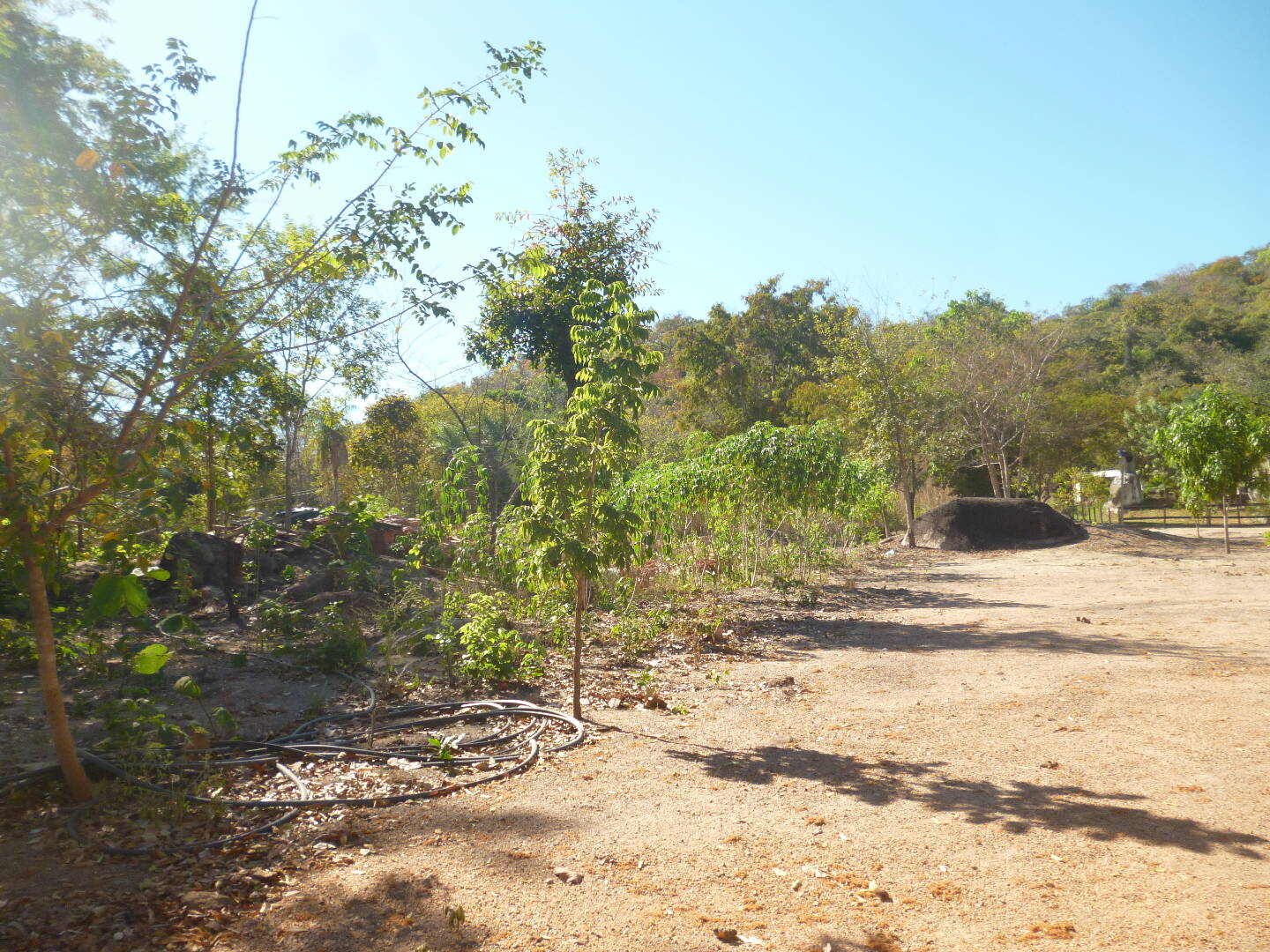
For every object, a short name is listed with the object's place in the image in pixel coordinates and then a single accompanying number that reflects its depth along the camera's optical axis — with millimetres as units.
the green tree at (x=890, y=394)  19531
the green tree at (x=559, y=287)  9469
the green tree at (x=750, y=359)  26594
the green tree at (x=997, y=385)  21859
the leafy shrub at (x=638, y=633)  7438
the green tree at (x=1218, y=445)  15773
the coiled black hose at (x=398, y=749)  3729
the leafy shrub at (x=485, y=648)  5945
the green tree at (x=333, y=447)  19062
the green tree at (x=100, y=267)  3096
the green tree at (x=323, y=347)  10678
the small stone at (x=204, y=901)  2879
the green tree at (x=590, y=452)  5090
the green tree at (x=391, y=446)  20812
